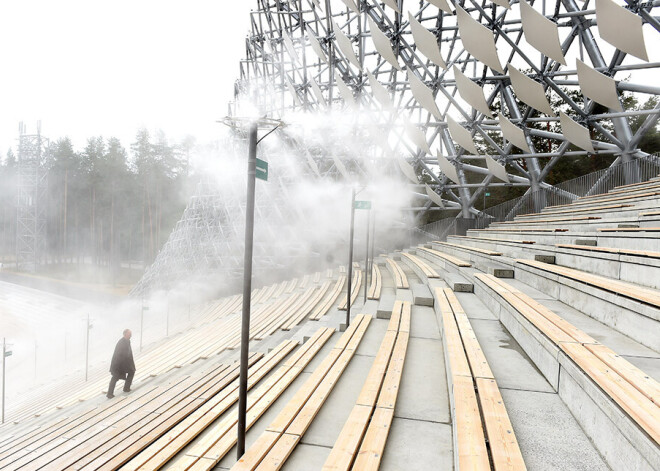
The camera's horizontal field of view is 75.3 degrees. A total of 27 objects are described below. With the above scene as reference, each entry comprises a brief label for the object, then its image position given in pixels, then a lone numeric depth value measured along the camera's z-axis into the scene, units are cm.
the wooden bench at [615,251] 417
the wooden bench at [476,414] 240
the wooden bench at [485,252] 891
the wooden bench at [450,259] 948
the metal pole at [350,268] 773
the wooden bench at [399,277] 1039
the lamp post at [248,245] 357
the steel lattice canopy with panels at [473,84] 1376
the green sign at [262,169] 363
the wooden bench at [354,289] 1053
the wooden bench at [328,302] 1082
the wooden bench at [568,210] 873
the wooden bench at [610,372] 201
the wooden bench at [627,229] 527
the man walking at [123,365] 788
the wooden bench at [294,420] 302
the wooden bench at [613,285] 323
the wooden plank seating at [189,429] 385
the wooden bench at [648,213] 654
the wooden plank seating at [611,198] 857
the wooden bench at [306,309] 1079
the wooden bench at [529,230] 882
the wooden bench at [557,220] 879
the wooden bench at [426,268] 1004
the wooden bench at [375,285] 1056
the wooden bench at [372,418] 278
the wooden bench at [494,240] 888
